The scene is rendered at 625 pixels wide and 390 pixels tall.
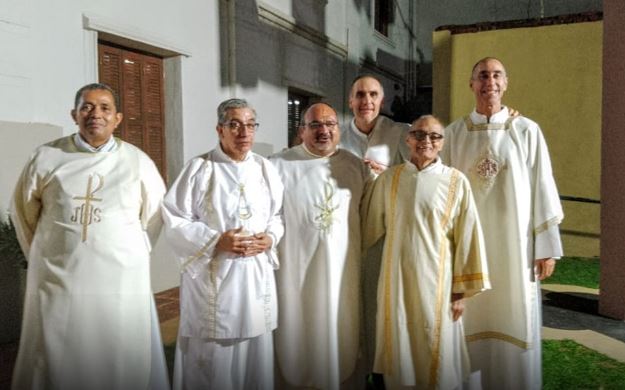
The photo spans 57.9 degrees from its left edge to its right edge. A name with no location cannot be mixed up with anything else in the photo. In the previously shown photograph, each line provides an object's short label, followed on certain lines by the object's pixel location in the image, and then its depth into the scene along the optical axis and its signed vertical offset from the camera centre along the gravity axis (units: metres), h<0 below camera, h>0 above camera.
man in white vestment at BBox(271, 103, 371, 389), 3.28 -0.62
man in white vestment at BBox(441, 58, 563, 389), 3.40 -0.37
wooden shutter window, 5.73 +0.80
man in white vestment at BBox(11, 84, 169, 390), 2.79 -0.44
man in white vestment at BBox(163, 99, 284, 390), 2.98 -0.46
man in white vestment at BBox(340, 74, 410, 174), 3.58 +0.22
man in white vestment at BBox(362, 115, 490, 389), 3.05 -0.57
